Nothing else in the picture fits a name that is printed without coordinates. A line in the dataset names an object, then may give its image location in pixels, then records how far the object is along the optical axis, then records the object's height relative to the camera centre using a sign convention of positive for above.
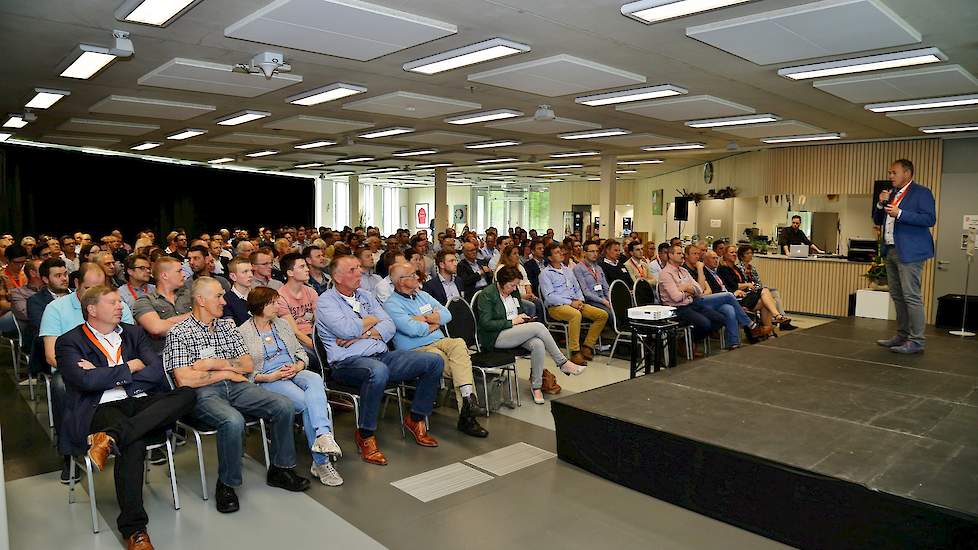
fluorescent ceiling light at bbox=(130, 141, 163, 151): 12.59 +1.57
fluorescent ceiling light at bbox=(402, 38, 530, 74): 4.94 +1.37
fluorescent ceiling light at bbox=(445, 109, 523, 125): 8.39 +1.43
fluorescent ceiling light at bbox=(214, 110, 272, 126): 8.66 +1.47
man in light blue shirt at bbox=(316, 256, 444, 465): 4.17 -0.91
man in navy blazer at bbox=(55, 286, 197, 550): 3.11 -0.90
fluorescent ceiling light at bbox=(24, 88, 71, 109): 7.20 +1.47
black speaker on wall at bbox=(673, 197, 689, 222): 15.06 +0.32
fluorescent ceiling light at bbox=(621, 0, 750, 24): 3.94 +1.35
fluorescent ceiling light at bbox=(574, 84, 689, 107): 6.70 +1.38
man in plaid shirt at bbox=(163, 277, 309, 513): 3.50 -0.95
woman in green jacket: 5.31 -0.88
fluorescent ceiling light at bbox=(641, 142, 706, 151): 11.91 +1.43
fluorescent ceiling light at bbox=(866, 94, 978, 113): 6.99 +1.35
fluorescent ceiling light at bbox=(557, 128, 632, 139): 10.09 +1.43
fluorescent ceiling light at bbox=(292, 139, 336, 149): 12.08 +1.53
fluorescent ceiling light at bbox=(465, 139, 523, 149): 11.74 +1.49
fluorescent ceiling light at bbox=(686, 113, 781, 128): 8.55 +1.39
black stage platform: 2.89 -1.16
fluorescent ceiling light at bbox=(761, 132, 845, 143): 10.23 +1.39
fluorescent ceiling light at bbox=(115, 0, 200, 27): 4.08 +1.39
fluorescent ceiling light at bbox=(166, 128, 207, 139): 10.43 +1.51
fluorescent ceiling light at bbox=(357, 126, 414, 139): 10.18 +1.48
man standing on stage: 4.80 -0.05
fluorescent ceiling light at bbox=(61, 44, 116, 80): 5.10 +1.42
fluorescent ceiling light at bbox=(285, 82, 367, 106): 6.72 +1.42
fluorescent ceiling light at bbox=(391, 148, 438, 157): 13.59 +1.52
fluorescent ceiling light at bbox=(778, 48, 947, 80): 5.13 +1.34
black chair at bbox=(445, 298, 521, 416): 5.10 -0.93
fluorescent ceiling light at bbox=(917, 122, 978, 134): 9.05 +1.36
